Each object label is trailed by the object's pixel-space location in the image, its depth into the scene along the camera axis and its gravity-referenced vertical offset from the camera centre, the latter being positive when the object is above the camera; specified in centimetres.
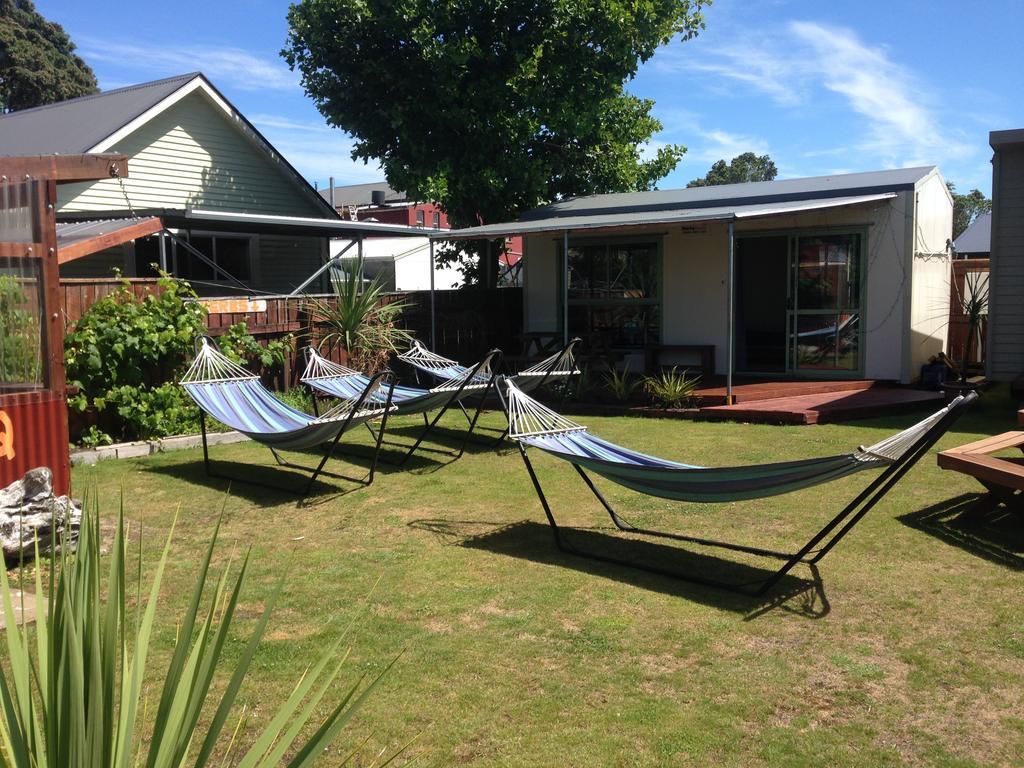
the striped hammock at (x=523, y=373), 880 -42
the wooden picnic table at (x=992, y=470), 541 -90
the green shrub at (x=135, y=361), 841 -30
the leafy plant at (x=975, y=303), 1298 +36
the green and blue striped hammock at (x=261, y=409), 670 -65
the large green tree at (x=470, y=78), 1572 +455
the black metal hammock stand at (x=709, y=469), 423 -76
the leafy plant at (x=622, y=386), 1152 -76
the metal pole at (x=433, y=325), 1290 +6
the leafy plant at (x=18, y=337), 516 -3
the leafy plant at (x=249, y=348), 989 -21
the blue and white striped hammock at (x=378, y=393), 802 -55
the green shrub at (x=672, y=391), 1090 -77
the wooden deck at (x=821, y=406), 1010 -92
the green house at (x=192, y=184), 1440 +273
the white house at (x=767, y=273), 1194 +81
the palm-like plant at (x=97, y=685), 147 -62
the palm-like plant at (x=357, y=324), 1166 +7
